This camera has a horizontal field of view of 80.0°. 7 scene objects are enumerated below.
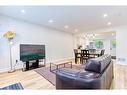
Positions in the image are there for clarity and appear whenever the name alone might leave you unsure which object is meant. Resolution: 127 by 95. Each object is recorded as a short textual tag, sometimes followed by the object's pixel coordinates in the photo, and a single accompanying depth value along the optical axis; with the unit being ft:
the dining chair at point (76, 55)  17.15
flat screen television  12.30
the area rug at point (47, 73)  8.87
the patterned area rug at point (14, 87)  7.03
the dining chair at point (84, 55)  16.86
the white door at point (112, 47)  26.94
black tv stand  12.55
